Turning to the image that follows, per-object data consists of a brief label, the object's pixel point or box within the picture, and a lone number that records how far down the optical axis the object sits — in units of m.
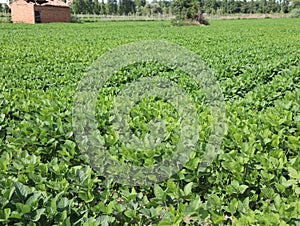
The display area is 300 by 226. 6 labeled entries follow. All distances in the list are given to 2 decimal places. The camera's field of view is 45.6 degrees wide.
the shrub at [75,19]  50.10
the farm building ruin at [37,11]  44.25
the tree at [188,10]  42.25
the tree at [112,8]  84.81
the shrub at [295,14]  69.31
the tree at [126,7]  86.86
